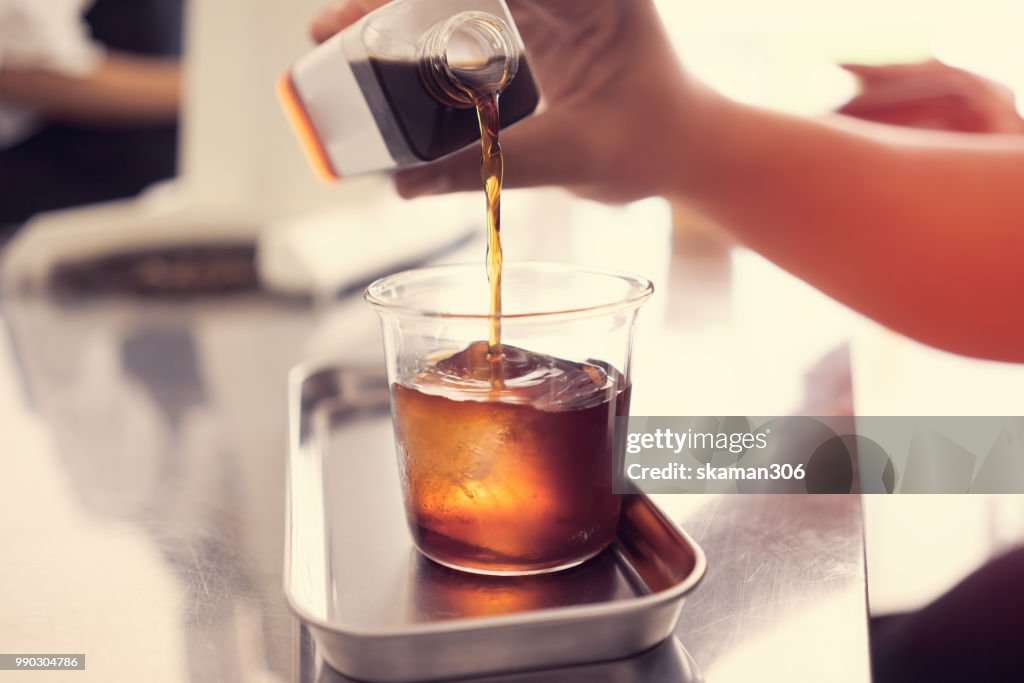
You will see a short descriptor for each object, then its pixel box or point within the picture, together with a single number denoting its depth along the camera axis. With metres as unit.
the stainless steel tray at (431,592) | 0.47
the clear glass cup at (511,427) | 0.55
